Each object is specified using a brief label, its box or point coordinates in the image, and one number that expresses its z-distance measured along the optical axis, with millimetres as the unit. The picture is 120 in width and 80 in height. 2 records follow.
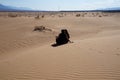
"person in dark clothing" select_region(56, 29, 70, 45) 9859
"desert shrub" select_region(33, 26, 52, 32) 14764
